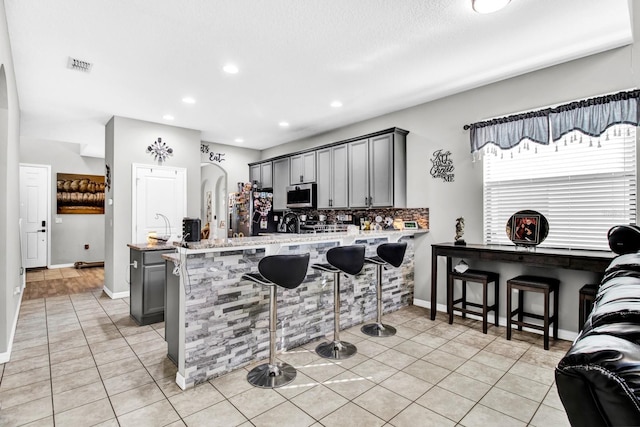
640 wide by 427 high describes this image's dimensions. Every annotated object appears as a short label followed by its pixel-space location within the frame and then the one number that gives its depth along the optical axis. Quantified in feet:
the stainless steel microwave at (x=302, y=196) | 18.90
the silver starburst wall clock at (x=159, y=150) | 17.58
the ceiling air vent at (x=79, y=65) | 10.73
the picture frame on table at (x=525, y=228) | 10.95
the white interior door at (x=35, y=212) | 23.31
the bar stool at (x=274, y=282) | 7.82
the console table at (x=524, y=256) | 9.24
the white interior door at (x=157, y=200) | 17.11
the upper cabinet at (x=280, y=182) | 21.11
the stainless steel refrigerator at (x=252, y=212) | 22.47
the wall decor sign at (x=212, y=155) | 22.13
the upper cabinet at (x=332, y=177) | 17.15
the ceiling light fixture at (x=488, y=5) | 7.72
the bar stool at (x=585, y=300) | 9.36
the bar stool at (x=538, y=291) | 10.07
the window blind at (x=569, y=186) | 9.97
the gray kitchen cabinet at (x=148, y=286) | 12.21
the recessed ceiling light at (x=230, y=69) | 11.12
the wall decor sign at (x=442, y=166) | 13.76
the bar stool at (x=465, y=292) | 11.53
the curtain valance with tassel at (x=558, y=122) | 9.56
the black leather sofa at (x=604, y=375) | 1.44
